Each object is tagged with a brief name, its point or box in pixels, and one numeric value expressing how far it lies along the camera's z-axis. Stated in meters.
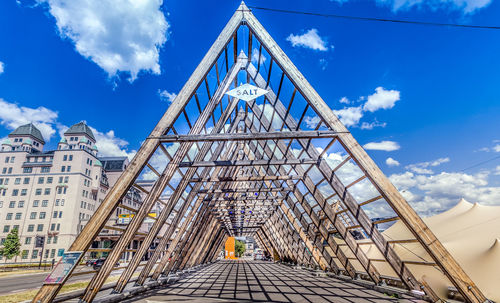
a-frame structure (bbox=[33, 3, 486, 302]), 5.05
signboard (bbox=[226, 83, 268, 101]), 6.45
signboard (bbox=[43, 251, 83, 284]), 4.34
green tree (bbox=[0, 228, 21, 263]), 31.86
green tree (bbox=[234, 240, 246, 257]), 78.25
